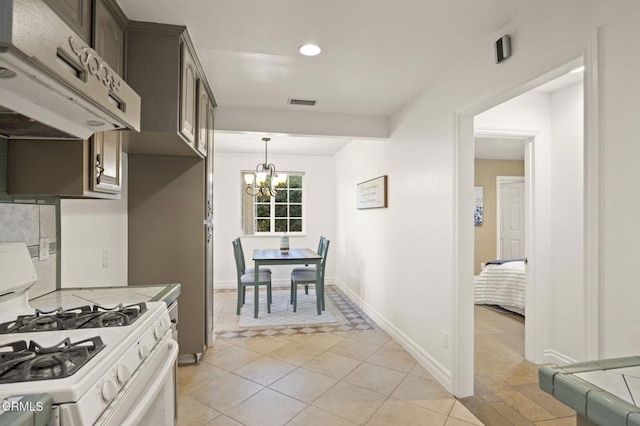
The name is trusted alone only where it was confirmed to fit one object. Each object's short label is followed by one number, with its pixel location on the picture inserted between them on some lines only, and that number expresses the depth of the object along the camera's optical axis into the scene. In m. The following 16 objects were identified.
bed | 4.39
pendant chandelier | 4.86
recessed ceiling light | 2.21
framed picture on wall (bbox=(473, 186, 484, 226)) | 6.69
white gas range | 0.79
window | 6.31
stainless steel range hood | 0.75
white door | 6.65
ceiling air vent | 3.22
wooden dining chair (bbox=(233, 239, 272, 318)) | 4.42
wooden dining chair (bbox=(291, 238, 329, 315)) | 4.42
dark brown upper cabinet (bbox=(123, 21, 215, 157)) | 1.93
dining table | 4.23
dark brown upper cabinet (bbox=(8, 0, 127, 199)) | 1.50
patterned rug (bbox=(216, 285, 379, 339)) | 3.77
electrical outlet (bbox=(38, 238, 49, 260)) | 1.68
